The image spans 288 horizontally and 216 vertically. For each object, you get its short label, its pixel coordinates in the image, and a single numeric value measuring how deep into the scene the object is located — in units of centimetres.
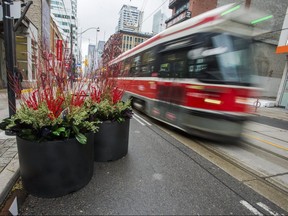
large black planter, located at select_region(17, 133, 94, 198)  234
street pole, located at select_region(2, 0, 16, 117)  406
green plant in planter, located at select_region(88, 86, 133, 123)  355
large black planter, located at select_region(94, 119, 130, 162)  349
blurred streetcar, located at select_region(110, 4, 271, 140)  437
